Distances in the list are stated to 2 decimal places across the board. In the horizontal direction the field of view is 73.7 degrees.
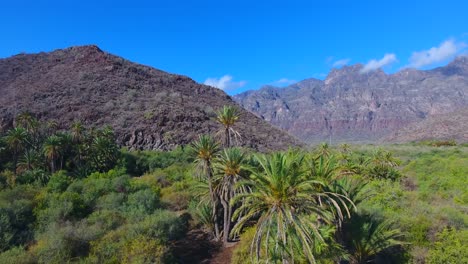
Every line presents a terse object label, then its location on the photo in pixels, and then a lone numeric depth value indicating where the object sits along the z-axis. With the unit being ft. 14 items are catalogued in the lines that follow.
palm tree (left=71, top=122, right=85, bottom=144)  137.08
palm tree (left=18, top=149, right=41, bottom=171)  125.70
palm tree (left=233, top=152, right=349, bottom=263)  37.76
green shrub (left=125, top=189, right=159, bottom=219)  74.51
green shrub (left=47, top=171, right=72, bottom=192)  100.73
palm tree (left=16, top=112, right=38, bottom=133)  141.21
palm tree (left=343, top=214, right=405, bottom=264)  53.06
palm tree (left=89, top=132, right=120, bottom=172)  136.36
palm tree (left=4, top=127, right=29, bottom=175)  121.00
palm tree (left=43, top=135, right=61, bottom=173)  122.83
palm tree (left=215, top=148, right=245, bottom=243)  64.39
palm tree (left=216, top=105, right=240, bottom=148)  84.94
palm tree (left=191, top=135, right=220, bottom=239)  73.31
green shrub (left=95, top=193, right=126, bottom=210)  80.89
